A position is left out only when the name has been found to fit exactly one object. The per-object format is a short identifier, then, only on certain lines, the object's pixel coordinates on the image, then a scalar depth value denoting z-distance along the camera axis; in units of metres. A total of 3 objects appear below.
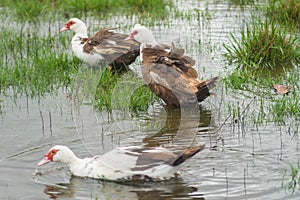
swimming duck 12.02
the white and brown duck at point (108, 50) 19.40
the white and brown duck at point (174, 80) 16.34
